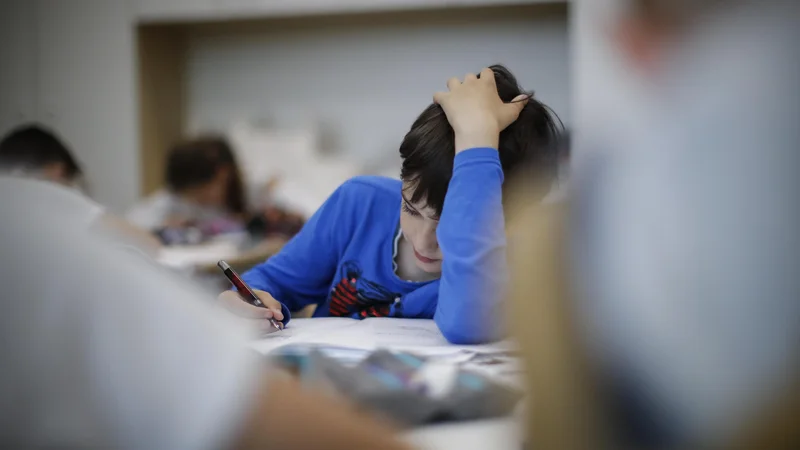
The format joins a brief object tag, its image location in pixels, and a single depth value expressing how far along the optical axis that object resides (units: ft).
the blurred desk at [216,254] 10.37
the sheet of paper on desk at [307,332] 7.70
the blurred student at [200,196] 15.34
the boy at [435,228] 7.72
